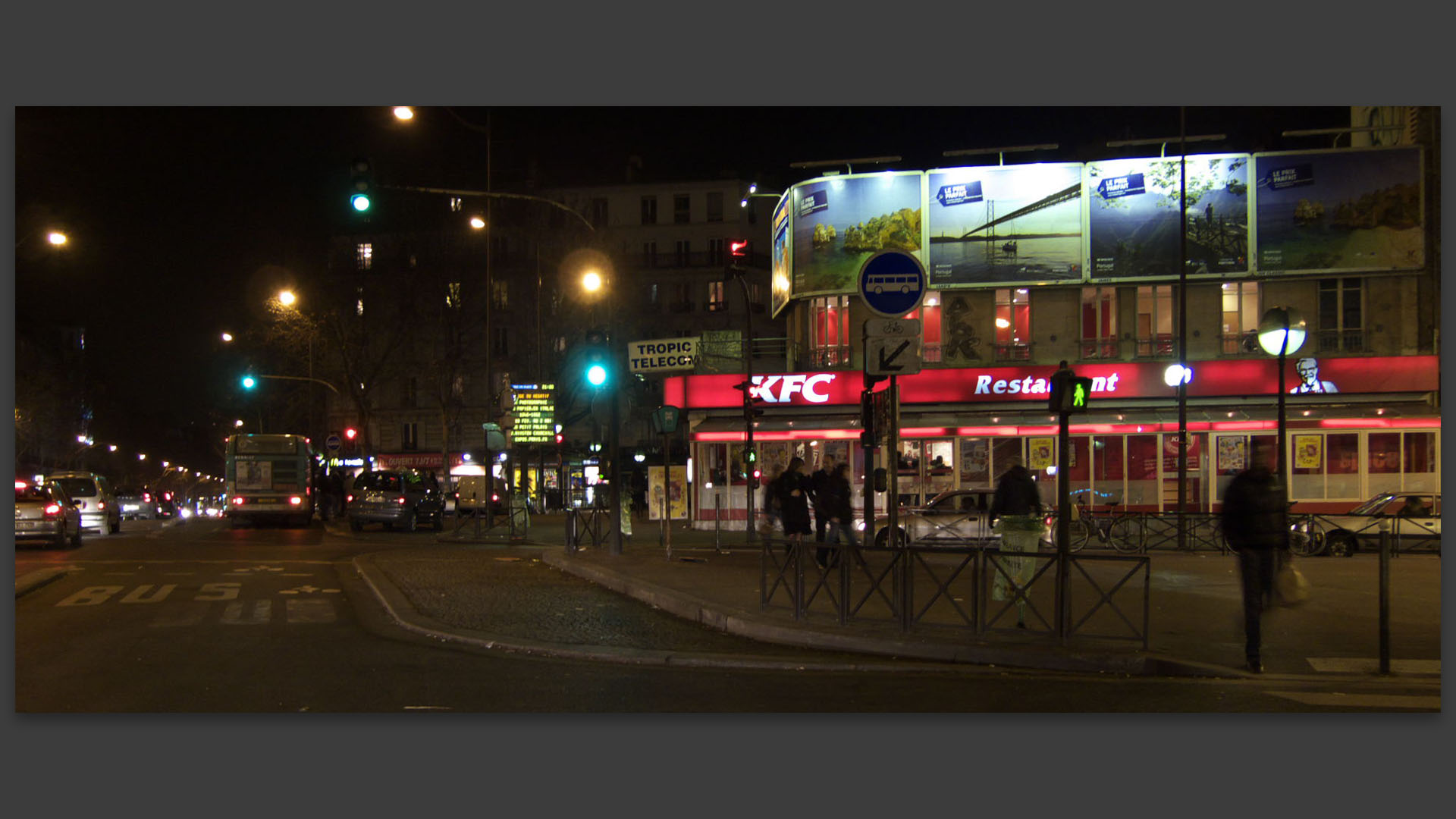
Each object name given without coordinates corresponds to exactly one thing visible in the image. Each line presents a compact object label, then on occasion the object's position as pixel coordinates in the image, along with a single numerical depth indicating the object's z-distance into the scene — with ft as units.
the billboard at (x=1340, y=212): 102.42
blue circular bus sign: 33.83
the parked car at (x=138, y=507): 173.47
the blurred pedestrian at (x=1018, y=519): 34.73
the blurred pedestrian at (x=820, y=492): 50.37
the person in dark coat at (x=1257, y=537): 29.58
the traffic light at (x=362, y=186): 46.96
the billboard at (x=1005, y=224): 106.93
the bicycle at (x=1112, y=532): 77.66
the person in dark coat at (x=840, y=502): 49.29
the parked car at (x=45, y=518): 77.71
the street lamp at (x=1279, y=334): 43.16
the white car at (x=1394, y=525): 70.39
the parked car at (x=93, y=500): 105.40
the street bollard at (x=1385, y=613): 29.63
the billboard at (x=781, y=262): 116.26
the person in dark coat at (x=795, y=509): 52.01
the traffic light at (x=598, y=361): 63.82
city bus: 114.21
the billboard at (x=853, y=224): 108.58
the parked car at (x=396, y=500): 105.91
